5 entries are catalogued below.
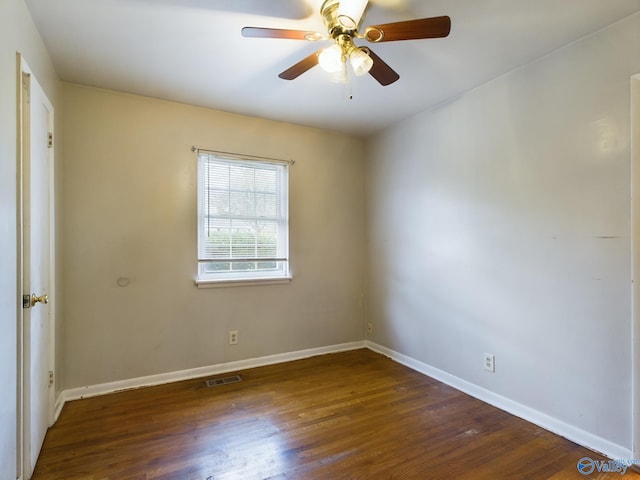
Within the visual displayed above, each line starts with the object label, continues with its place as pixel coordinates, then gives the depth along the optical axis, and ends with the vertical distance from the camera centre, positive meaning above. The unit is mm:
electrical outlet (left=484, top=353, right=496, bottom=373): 2625 -969
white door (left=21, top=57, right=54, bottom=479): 1721 -157
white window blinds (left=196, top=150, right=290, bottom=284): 3244 +202
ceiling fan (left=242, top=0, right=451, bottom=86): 1563 +1000
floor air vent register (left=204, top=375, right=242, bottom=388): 2975 -1273
